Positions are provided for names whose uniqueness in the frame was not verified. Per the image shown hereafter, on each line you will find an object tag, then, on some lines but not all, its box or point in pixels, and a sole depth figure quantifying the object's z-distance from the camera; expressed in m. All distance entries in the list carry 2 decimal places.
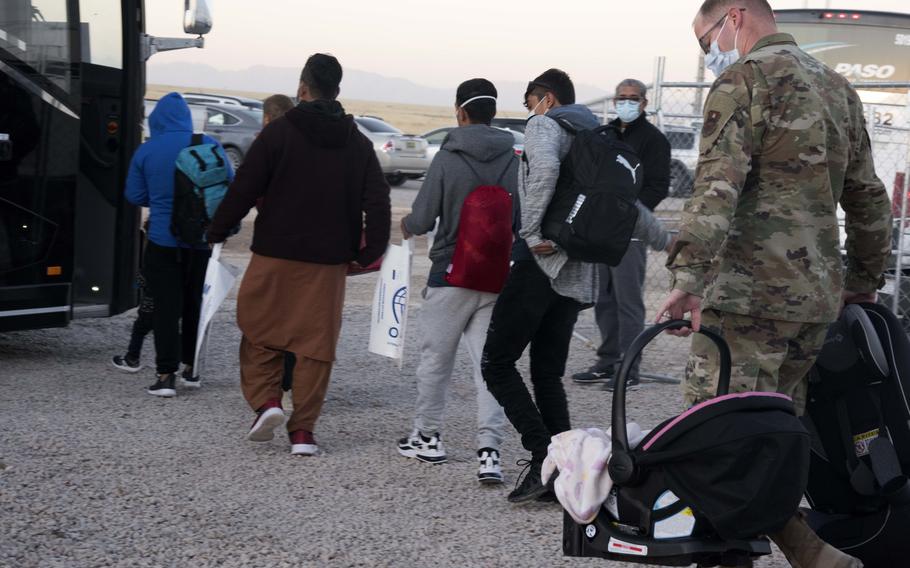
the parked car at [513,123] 26.91
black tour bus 6.95
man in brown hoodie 5.51
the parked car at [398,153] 24.95
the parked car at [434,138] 27.12
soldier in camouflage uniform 3.49
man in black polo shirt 7.33
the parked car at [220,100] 28.03
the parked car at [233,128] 23.41
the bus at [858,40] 11.88
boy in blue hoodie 6.66
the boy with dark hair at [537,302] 4.88
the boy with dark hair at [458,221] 5.34
